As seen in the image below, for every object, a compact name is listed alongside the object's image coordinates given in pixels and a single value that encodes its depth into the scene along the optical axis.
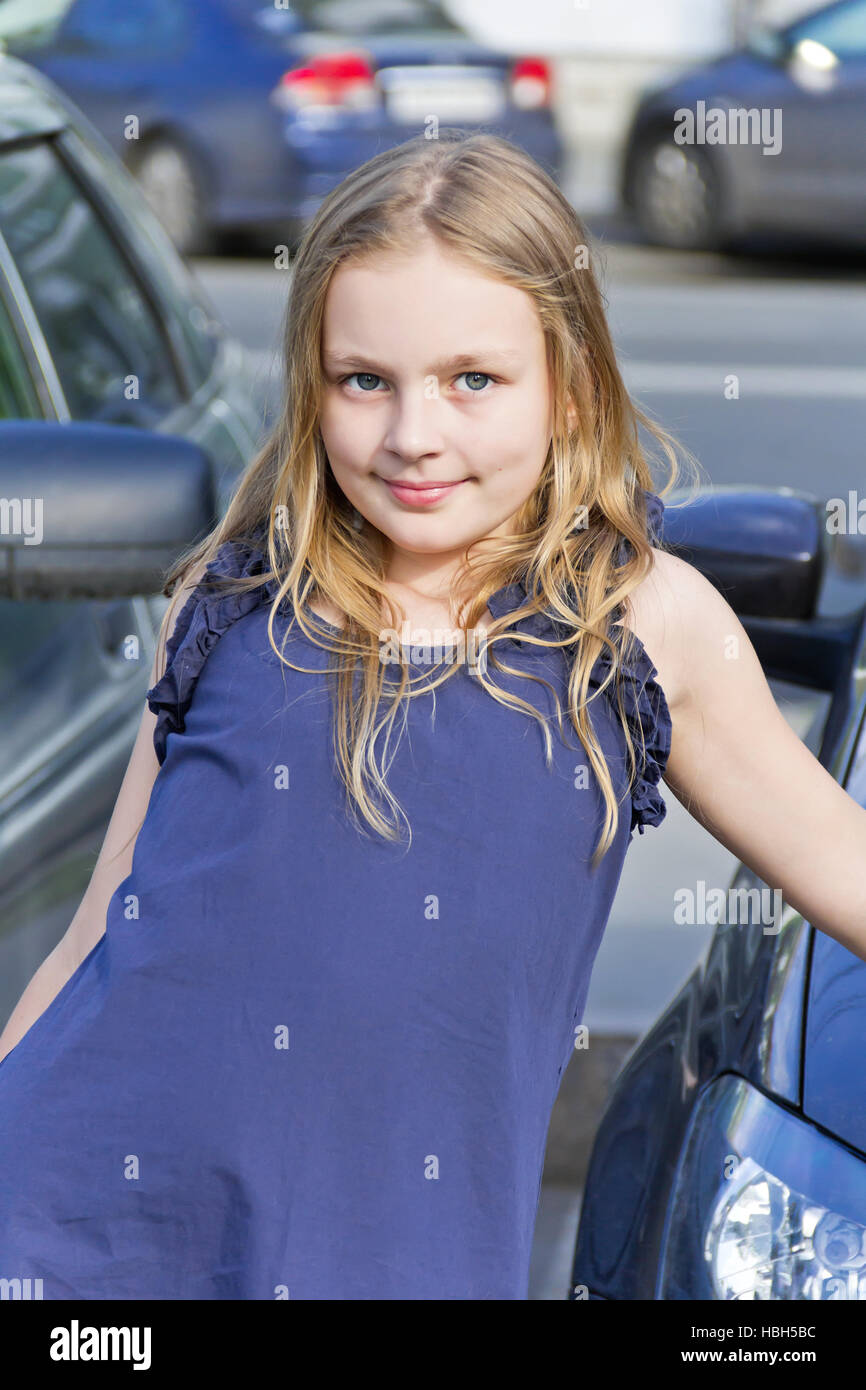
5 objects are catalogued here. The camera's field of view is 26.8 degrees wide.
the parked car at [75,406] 2.06
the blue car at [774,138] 10.48
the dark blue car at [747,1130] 1.53
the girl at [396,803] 1.34
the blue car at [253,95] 10.85
